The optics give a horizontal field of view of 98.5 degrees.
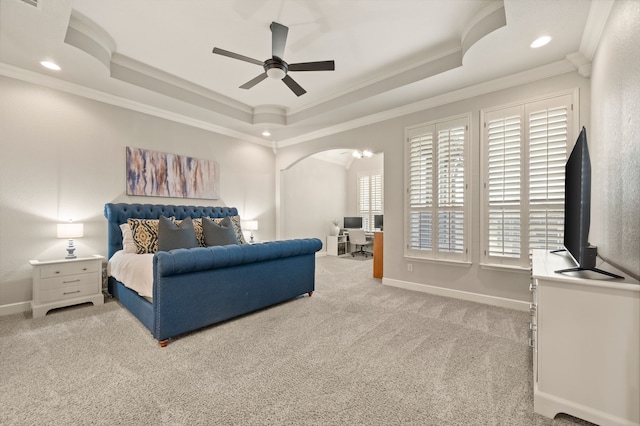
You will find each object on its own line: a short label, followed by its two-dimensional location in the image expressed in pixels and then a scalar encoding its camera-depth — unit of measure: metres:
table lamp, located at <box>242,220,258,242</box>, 5.27
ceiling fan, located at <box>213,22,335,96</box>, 2.62
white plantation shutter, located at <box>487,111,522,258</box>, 3.23
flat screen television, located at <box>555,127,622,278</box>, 1.57
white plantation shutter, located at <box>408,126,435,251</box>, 3.93
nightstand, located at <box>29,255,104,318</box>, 2.97
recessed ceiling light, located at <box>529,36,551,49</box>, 2.55
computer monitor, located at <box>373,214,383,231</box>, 7.32
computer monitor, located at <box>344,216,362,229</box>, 7.97
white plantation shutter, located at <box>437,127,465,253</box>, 3.65
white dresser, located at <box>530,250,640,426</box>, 1.34
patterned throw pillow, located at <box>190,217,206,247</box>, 4.03
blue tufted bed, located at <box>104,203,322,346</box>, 2.32
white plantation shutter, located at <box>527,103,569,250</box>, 2.97
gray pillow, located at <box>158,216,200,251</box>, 3.44
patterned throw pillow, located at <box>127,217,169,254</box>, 3.62
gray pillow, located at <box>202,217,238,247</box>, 3.89
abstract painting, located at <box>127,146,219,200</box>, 4.07
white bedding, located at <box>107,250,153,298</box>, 2.57
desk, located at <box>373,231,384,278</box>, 4.81
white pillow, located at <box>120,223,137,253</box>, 3.57
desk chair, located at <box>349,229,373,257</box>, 7.47
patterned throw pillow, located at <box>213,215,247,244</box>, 4.56
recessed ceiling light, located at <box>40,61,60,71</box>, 2.99
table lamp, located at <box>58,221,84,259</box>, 3.17
